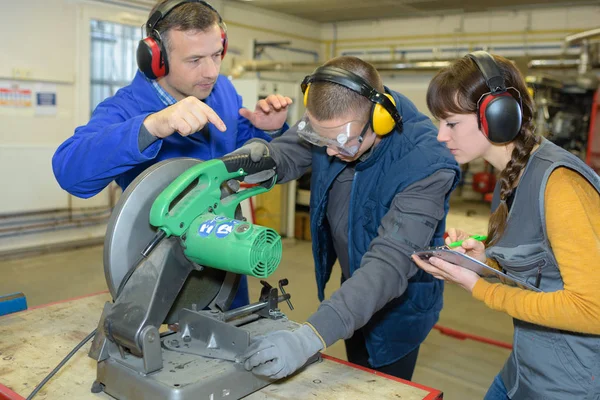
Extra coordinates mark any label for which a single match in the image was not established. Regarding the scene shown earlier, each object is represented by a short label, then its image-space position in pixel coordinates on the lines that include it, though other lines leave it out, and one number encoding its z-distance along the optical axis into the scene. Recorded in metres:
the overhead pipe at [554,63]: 6.24
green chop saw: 1.07
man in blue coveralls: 1.25
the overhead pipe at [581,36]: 5.74
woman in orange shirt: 1.07
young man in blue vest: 1.15
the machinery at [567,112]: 5.11
